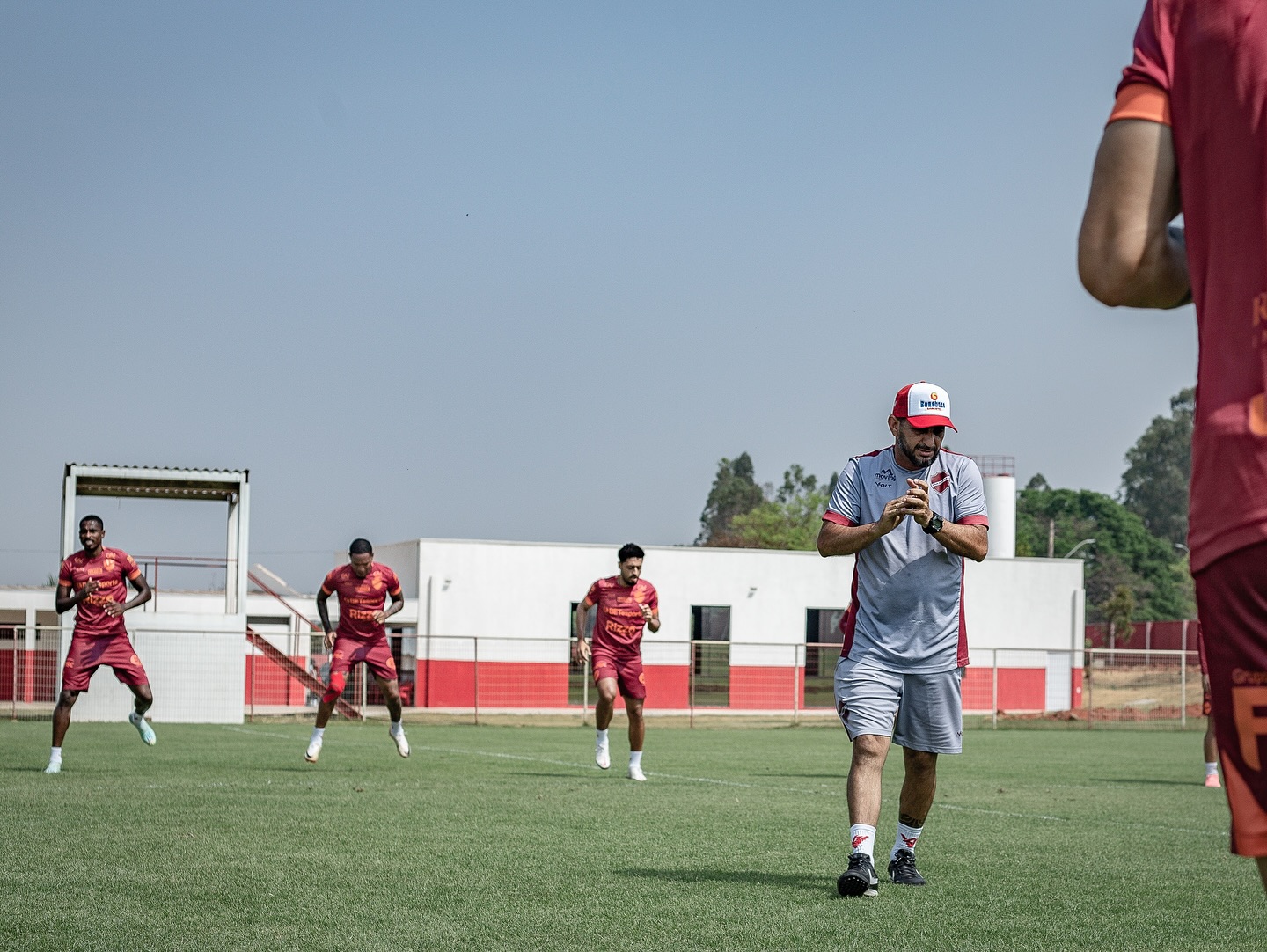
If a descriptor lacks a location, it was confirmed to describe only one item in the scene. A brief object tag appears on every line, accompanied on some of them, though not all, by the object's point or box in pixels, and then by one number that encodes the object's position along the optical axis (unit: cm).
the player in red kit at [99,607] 1412
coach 699
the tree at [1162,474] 14562
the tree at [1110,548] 12375
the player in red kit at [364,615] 1498
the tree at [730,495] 16625
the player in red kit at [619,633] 1502
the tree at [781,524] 9506
